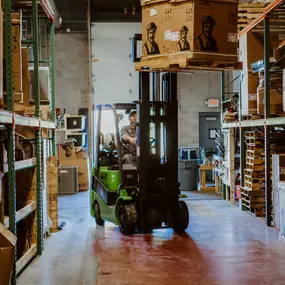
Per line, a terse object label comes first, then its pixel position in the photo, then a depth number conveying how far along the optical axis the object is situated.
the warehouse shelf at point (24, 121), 5.40
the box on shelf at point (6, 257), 3.79
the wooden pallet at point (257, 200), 11.59
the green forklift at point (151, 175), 9.12
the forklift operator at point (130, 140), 10.30
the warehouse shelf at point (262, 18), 9.39
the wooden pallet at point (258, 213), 11.44
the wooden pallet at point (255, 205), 11.52
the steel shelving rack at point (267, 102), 9.90
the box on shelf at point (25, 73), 7.31
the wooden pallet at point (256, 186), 11.60
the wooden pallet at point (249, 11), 11.57
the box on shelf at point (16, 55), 6.50
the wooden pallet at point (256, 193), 11.57
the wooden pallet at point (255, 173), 11.58
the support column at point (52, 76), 9.53
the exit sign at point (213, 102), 19.66
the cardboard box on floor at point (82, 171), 17.56
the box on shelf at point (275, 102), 10.30
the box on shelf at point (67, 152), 17.62
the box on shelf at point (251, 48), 11.48
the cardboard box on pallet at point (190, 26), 7.40
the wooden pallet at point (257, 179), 11.58
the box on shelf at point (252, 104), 11.34
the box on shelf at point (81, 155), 18.03
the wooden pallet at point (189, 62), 7.37
